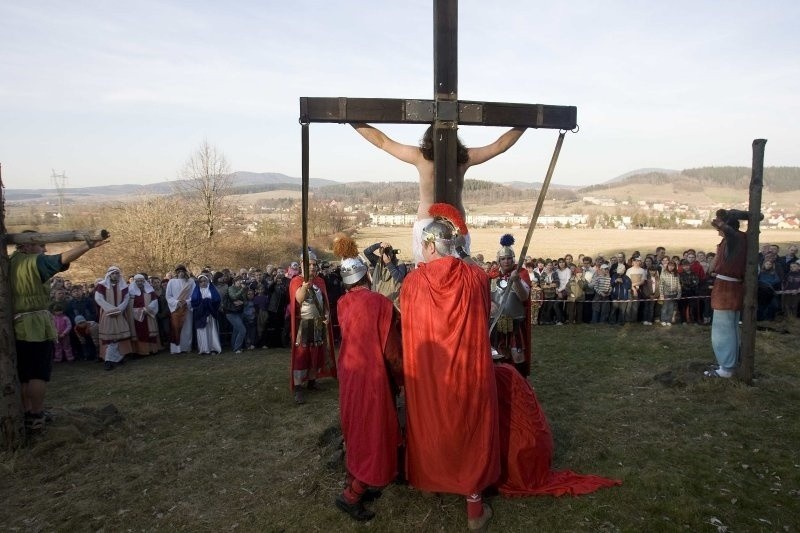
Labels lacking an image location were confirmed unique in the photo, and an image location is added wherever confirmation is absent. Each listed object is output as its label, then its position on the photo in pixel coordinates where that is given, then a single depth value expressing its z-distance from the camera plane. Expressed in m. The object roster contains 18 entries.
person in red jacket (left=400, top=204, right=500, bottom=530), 3.58
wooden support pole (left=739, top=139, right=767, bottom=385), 6.68
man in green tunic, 5.28
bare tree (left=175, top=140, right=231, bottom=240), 31.17
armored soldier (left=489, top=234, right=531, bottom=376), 6.14
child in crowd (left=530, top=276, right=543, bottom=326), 12.53
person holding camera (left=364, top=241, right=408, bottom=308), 7.16
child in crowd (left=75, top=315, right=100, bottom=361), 10.04
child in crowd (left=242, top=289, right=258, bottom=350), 10.79
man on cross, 4.17
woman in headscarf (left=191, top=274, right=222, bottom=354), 10.52
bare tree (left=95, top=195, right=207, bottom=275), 21.64
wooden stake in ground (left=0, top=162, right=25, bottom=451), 5.02
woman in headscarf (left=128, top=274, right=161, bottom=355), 10.25
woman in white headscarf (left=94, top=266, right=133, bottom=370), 9.54
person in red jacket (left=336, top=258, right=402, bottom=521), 3.79
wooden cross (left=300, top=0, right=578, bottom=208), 3.96
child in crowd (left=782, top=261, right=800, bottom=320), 11.77
